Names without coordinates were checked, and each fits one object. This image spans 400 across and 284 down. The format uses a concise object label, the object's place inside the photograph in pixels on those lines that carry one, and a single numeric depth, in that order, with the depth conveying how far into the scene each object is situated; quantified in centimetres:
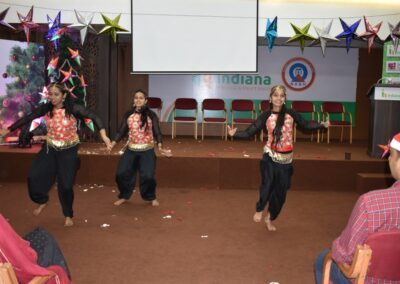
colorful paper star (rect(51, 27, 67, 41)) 720
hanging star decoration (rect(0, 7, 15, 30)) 699
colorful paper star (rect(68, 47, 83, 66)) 754
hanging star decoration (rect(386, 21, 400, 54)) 724
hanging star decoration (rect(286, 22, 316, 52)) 714
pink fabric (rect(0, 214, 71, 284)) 174
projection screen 801
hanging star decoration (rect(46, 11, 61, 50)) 717
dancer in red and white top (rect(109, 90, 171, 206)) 540
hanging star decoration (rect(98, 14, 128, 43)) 695
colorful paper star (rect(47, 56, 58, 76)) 746
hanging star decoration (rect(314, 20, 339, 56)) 746
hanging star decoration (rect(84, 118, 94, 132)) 786
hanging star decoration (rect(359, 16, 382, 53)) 738
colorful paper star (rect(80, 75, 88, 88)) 765
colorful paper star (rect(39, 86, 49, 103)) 732
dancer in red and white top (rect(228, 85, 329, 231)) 454
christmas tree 752
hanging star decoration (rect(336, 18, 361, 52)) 722
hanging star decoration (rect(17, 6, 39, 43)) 705
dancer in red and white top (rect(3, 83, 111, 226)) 453
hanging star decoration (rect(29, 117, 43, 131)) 710
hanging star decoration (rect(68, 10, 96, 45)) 728
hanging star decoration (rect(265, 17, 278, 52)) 746
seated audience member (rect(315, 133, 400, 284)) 185
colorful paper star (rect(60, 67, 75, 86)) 751
